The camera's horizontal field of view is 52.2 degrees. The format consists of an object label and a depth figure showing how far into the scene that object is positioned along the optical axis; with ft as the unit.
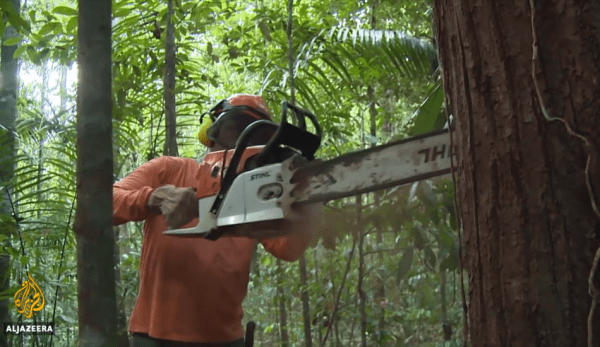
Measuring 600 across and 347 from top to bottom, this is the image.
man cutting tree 8.22
